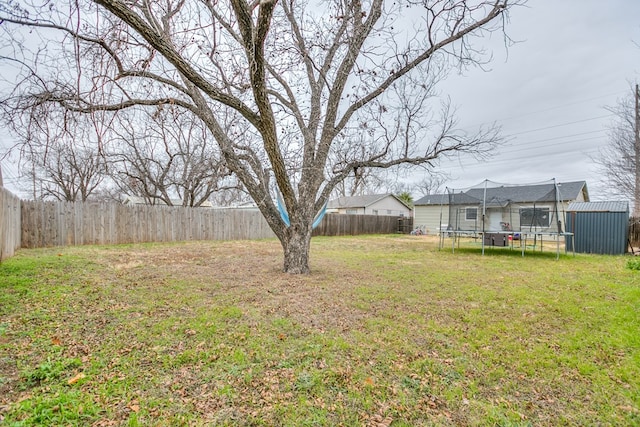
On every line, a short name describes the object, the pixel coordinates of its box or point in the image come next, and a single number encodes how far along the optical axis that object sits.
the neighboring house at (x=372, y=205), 24.56
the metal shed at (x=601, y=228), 9.30
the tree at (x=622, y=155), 12.00
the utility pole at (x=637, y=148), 11.83
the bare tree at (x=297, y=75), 3.07
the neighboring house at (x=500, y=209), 9.71
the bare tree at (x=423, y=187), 32.03
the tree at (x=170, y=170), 12.72
